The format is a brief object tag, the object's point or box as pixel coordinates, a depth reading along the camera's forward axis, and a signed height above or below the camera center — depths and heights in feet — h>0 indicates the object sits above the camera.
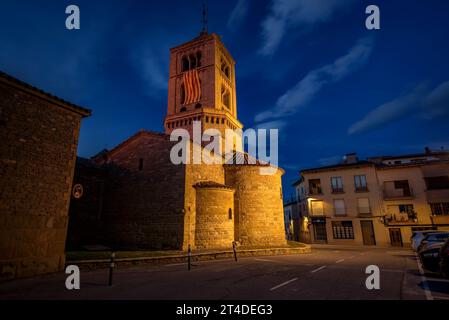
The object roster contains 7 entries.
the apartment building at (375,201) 80.28 +6.42
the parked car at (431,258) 28.08 -4.65
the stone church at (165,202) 47.95 +4.31
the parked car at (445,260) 23.53 -4.06
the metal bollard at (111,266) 22.01 -4.02
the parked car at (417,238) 51.27 -4.22
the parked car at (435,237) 41.04 -3.27
